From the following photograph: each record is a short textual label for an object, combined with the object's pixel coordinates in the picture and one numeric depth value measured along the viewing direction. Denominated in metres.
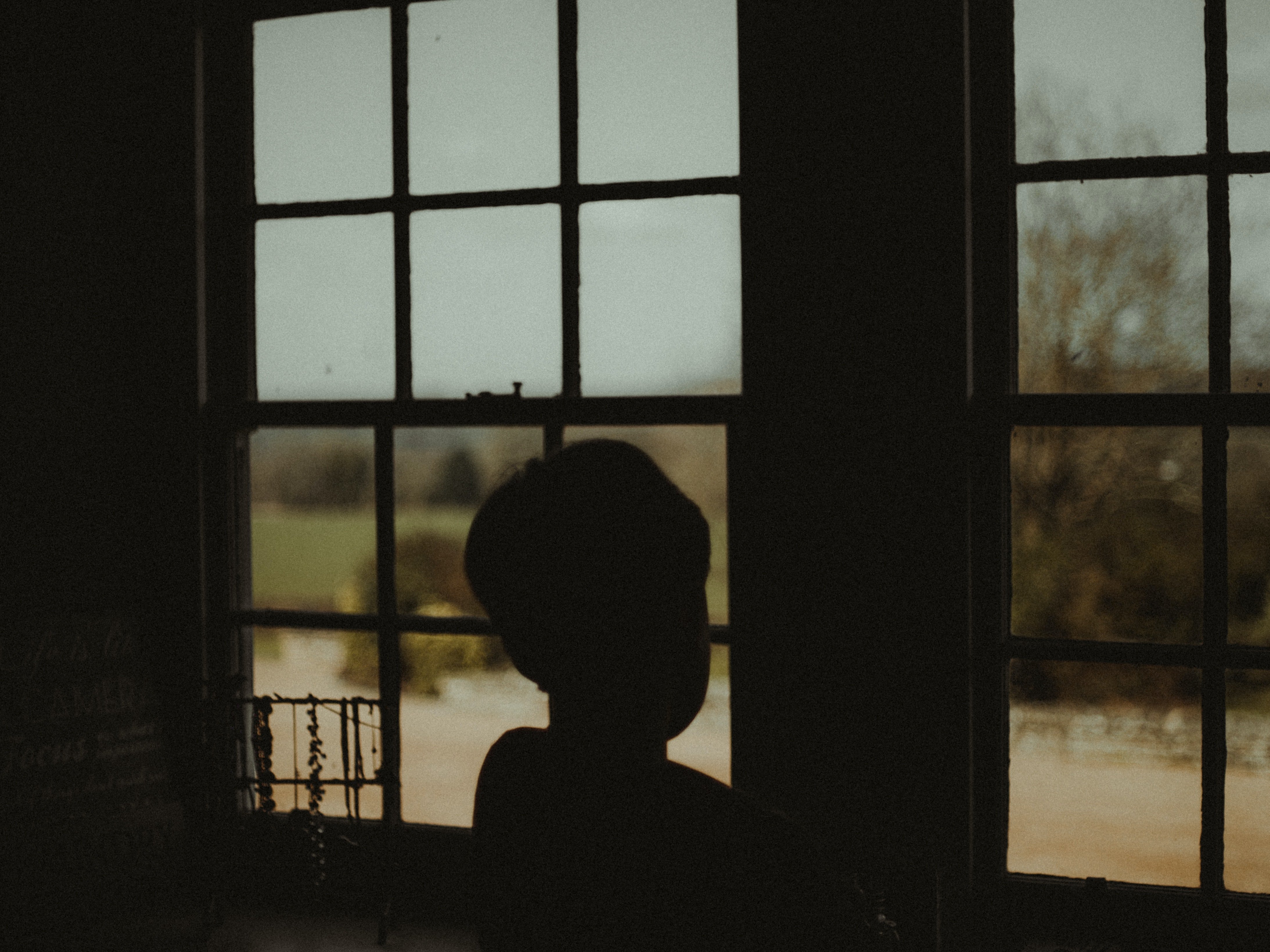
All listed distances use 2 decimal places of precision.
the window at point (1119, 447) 1.54
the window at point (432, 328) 1.79
